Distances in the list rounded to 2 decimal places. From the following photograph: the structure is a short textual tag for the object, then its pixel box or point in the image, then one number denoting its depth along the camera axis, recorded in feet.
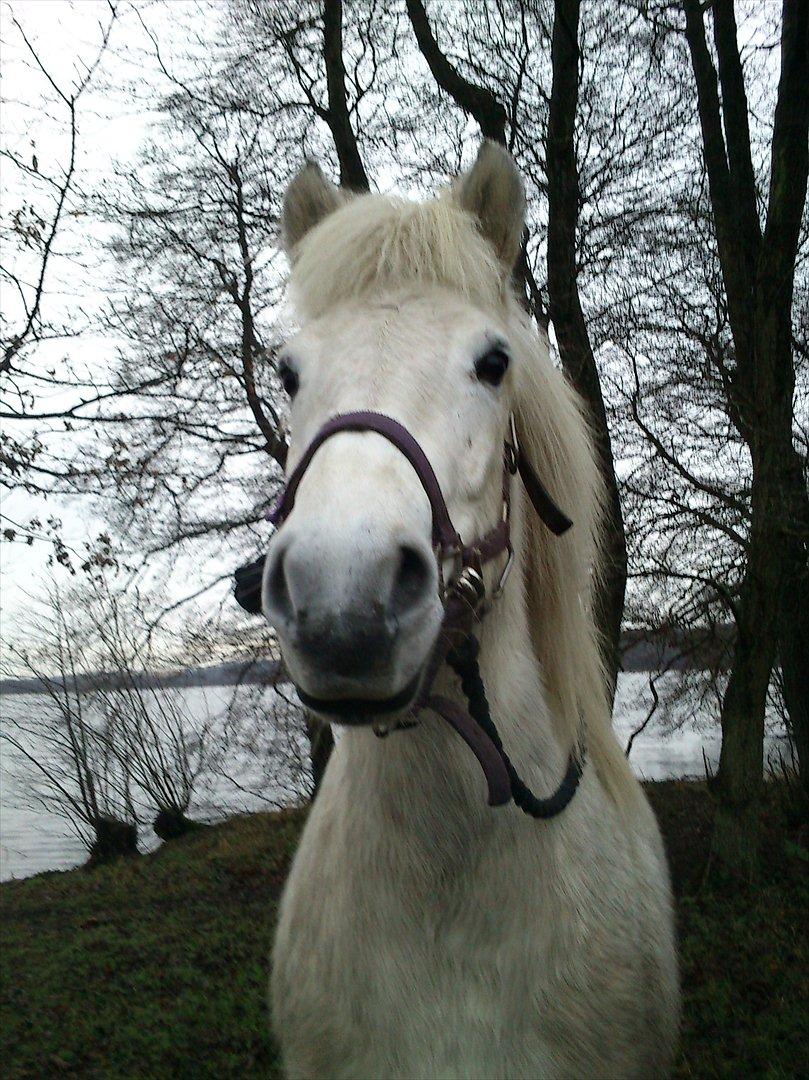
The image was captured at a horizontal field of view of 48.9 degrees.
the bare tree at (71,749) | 40.63
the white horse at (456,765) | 6.02
